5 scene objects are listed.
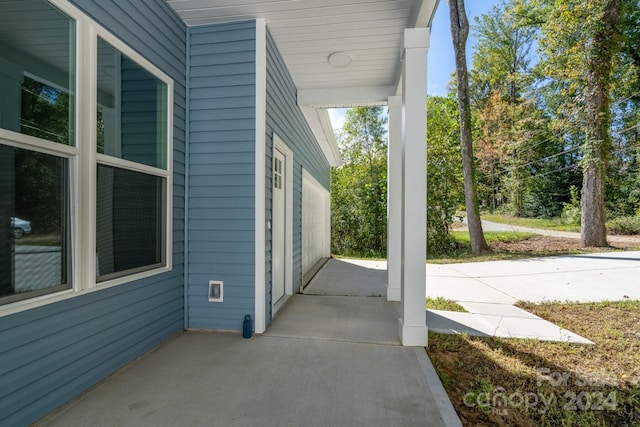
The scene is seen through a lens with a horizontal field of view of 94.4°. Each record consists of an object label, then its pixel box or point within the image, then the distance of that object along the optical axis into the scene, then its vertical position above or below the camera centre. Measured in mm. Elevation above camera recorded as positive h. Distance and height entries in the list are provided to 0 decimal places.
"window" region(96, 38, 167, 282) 2049 +351
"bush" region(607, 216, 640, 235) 12477 -515
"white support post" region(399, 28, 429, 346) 2658 +257
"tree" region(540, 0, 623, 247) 7625 +3927
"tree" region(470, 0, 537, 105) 17984 +10118
